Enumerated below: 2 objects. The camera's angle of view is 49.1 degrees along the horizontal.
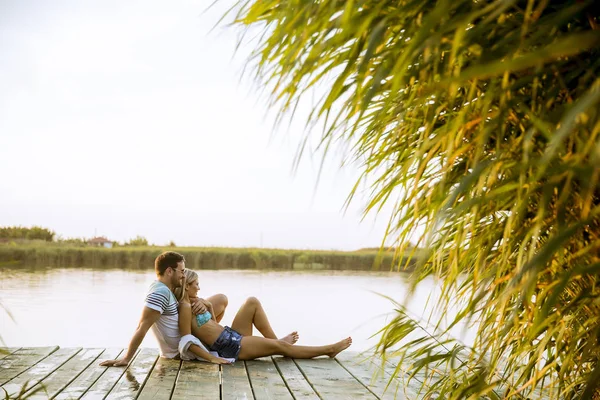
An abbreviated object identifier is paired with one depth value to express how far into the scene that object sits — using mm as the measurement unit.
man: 4254
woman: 4418
